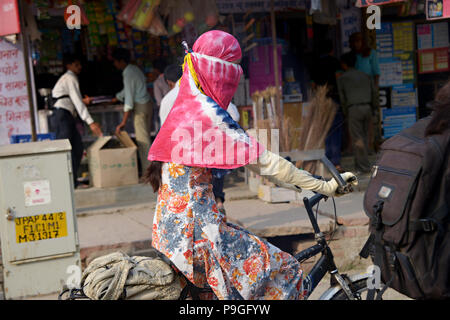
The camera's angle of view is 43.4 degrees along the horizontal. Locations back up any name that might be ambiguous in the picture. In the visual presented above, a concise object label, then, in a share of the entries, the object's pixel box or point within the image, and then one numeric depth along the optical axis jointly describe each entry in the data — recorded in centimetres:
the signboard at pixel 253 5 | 768
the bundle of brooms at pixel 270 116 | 607
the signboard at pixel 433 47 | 901
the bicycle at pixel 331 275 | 284
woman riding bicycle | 243
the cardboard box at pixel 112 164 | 710
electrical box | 453
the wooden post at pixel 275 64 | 627
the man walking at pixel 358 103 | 743
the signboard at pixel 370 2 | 536
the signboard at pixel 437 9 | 505
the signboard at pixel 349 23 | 856
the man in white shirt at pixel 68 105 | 693
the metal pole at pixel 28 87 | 524
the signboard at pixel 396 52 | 889
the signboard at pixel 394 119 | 904
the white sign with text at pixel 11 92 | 662
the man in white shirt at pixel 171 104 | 528
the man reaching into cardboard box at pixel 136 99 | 743
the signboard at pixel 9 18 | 525
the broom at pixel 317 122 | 620
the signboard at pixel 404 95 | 904
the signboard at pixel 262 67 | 798
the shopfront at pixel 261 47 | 720
